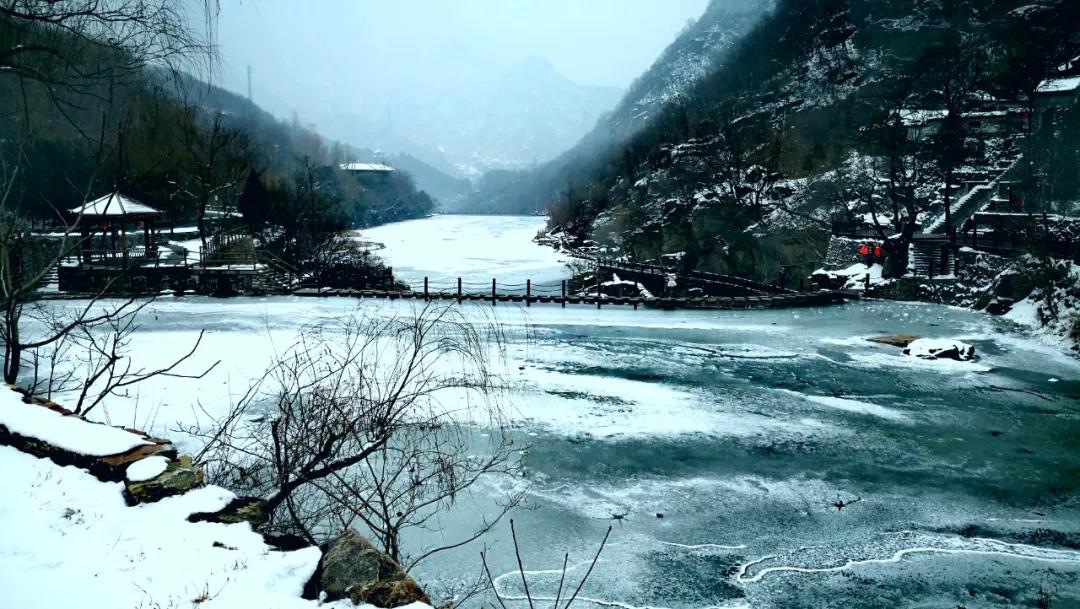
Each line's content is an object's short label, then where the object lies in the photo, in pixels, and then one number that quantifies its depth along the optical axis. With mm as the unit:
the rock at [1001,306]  25002
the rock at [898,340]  19938
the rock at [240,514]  4320
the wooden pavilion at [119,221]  27500
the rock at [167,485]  4367
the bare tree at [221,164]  46488
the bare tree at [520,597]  6878
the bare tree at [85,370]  12078
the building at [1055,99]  36906
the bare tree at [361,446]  5379
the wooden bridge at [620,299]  27906
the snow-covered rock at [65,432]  4742
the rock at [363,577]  3541
